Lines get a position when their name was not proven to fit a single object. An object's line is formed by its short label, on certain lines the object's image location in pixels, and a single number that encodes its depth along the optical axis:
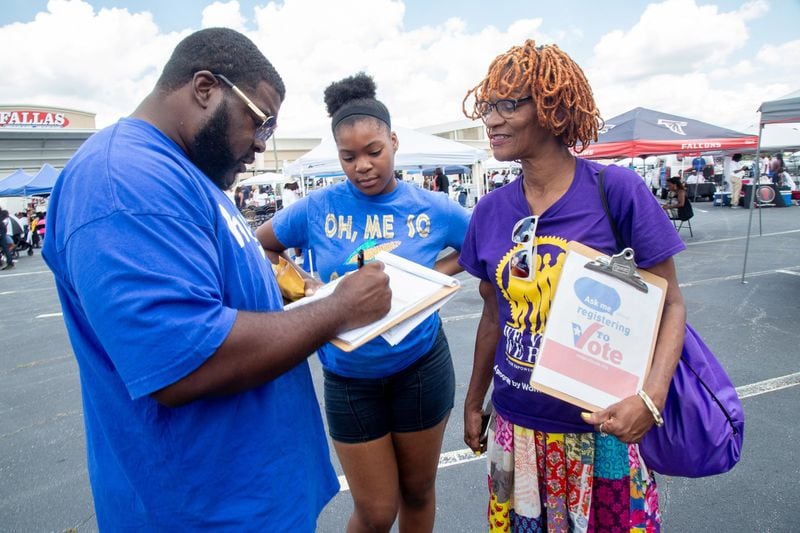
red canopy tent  10.44
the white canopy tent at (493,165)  30.08
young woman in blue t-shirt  1.99
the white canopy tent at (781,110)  6.55
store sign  36.28
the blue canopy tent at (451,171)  31.37
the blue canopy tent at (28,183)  21.67
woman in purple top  1.45
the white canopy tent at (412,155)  8.89
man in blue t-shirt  0.88
